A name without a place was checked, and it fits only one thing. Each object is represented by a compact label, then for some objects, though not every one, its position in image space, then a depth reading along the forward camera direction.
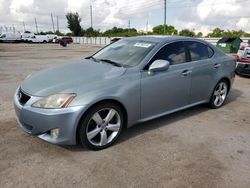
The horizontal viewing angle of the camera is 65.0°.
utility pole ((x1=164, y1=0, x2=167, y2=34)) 25.35
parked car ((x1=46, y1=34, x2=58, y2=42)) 42.03
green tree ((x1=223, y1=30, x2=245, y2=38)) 38.03
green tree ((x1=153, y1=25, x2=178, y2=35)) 54.98
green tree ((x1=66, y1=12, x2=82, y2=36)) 57.29
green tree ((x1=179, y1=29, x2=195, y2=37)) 41.79
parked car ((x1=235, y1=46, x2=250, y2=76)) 6.51
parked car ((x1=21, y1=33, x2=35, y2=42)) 39.20
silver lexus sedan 2.46
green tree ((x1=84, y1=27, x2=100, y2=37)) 52.32
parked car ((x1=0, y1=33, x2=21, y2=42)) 36.01
